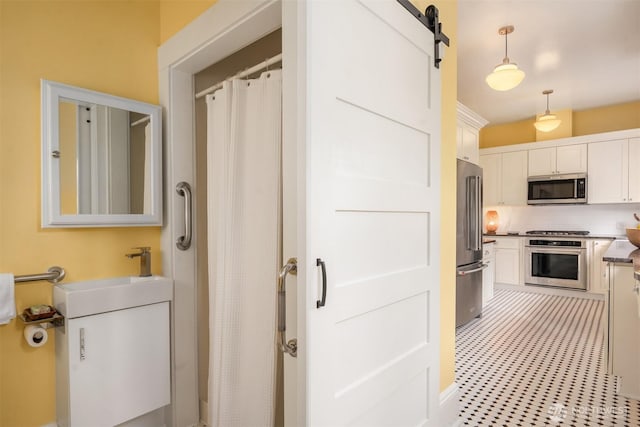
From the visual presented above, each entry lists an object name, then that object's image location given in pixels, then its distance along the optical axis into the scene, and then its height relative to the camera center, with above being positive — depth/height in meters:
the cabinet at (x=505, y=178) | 5.70 +0.56
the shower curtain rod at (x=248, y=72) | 1.51 +0.66
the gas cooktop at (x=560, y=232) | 5.18 -0.33
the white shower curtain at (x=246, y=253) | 1.57 -0.19
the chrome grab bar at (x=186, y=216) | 1.92 -0.02
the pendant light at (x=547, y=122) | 4.58 +1.18
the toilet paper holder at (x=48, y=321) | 1.51 -0.48
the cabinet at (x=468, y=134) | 3.85 +0.92
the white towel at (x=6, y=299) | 1.41 -0.35
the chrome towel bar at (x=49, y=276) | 1.52 -0.28
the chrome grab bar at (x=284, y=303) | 1.11 -0.29
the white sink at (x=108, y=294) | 1.54 -0.39
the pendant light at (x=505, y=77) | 2.82 +1.10
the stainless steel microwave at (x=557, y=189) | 5.09 +0.34
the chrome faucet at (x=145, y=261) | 1.86 -0.26
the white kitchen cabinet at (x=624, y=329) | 2.29 -0.80
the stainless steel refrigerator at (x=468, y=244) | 3.52 -0.34
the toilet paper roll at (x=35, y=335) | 1.53 -0.54
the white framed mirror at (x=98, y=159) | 1.57 +0.27
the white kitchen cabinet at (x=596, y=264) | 4.80 -0.74
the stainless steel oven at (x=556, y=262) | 4.98 -0.76
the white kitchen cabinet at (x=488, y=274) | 4.54 -0.84
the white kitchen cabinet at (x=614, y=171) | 4.79 +0.56
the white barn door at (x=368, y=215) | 1.06 -0.01
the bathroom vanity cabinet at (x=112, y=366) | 1.55 -0.74
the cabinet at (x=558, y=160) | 5.16 +0.79
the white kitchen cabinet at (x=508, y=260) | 5.52 -0.78
